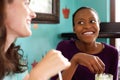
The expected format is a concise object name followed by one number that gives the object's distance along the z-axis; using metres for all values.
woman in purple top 1.30
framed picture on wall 1.79
